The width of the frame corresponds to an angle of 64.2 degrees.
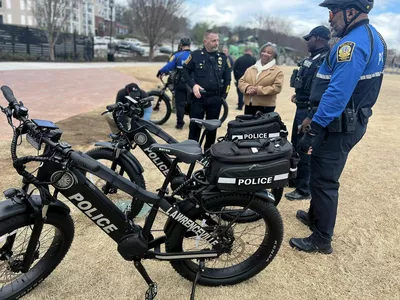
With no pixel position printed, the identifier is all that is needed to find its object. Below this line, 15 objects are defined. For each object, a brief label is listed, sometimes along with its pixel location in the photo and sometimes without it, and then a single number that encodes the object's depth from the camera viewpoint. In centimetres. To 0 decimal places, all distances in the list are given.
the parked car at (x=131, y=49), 3148
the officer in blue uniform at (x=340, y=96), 226
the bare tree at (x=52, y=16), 2184
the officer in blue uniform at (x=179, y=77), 676
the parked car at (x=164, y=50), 3726
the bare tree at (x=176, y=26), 2942
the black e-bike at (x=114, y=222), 180
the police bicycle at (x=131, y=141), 294
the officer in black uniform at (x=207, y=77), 464
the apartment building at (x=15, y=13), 5638
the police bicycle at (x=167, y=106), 733
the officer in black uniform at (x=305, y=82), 367
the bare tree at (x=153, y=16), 2672
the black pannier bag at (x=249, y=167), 198
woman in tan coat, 439
